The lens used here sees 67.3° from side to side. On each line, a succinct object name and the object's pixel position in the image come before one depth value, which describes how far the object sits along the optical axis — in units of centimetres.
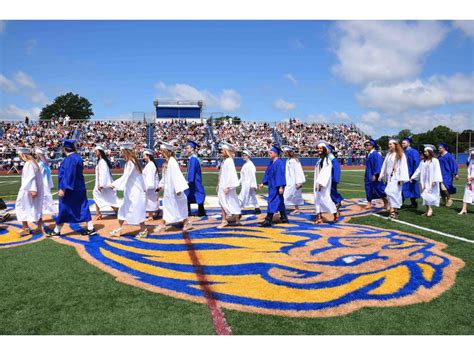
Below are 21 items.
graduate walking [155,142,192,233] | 730
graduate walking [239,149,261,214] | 1012
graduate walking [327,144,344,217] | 909
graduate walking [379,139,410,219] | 852
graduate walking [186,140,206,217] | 919
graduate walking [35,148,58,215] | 914
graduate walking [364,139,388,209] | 1024
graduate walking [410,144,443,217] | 899
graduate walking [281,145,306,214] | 1027
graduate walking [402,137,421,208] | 1023
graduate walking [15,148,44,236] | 710
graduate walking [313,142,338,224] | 822
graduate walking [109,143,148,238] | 697
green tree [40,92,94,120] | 8606
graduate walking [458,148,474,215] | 927
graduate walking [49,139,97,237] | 685
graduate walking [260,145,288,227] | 802
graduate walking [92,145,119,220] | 862
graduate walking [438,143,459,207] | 1122
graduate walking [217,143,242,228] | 780
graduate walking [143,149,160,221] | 861
